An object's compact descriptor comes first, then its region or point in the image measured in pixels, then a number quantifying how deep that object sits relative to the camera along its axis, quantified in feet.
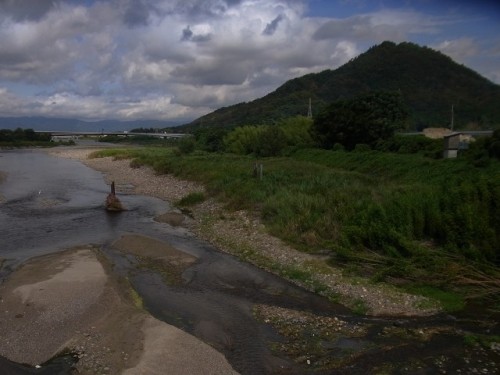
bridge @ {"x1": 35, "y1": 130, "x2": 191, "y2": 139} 509.51
